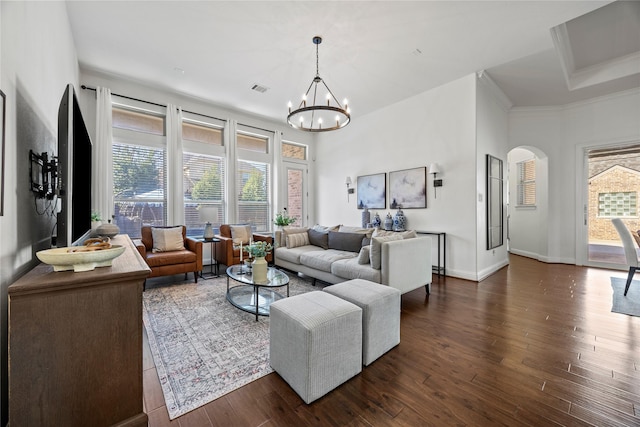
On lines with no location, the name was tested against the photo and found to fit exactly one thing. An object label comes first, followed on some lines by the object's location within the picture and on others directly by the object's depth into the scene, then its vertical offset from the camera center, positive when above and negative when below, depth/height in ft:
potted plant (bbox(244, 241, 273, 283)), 9.27 -1.87
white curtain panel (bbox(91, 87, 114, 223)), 13.48 +2.86
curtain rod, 13.59 +6.62
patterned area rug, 5.54 -3.72
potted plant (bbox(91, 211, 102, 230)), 12.52 -0.30
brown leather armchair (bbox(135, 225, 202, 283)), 12.30 -2.23
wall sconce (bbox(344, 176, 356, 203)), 20.17 +2.21
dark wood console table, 3.45 -1.97
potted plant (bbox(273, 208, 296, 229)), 19.13 -0.53
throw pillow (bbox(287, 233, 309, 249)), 15.38 -1.63
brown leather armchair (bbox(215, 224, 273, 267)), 14.57 -2.09
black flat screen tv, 4.60 +0.92
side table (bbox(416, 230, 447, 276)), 14.71 -2.40
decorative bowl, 3.85 -0.70
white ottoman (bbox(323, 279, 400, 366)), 6.33 -2.60
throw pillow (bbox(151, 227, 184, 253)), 13.62 -1.43
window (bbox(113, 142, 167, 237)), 14.69 +1.55
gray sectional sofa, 9.98 -2.05
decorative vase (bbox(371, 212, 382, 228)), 17.98 -0.65
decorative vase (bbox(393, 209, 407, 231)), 16.49 -0.54
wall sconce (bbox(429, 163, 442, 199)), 14.87 +2.35
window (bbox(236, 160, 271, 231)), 19.34 +1.50
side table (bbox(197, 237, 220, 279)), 14.89 -2.89
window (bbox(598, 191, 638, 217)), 20.93 +0.69
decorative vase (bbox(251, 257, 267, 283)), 9.26 -2.07
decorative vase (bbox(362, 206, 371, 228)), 18.63 -0.31
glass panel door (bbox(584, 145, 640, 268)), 19.88 +1.24
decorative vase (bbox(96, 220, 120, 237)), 9.59 -0.66
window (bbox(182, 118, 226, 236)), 16.85 +3.04
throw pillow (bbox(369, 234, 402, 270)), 10.03 -1.52
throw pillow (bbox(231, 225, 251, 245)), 16.08 -1.29
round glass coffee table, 9.26 -3.46
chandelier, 10.61 +7.28
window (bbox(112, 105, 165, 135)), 14.85 +5.55
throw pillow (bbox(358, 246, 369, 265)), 11.03 -1.86
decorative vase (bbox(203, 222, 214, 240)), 15.55 -1.10
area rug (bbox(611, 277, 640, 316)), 9.65 -3.63
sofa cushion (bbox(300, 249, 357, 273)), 12.11 -2.20
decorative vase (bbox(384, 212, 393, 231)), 17.07 -0.69
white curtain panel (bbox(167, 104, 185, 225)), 15.84 +2.94
